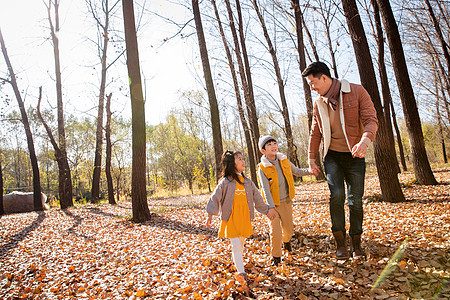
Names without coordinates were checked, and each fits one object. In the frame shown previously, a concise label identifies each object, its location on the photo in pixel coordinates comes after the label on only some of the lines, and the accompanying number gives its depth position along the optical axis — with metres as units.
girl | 2.95
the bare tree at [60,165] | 11.92
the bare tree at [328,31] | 11.52
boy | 3.21
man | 2.81
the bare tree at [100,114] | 14.70
